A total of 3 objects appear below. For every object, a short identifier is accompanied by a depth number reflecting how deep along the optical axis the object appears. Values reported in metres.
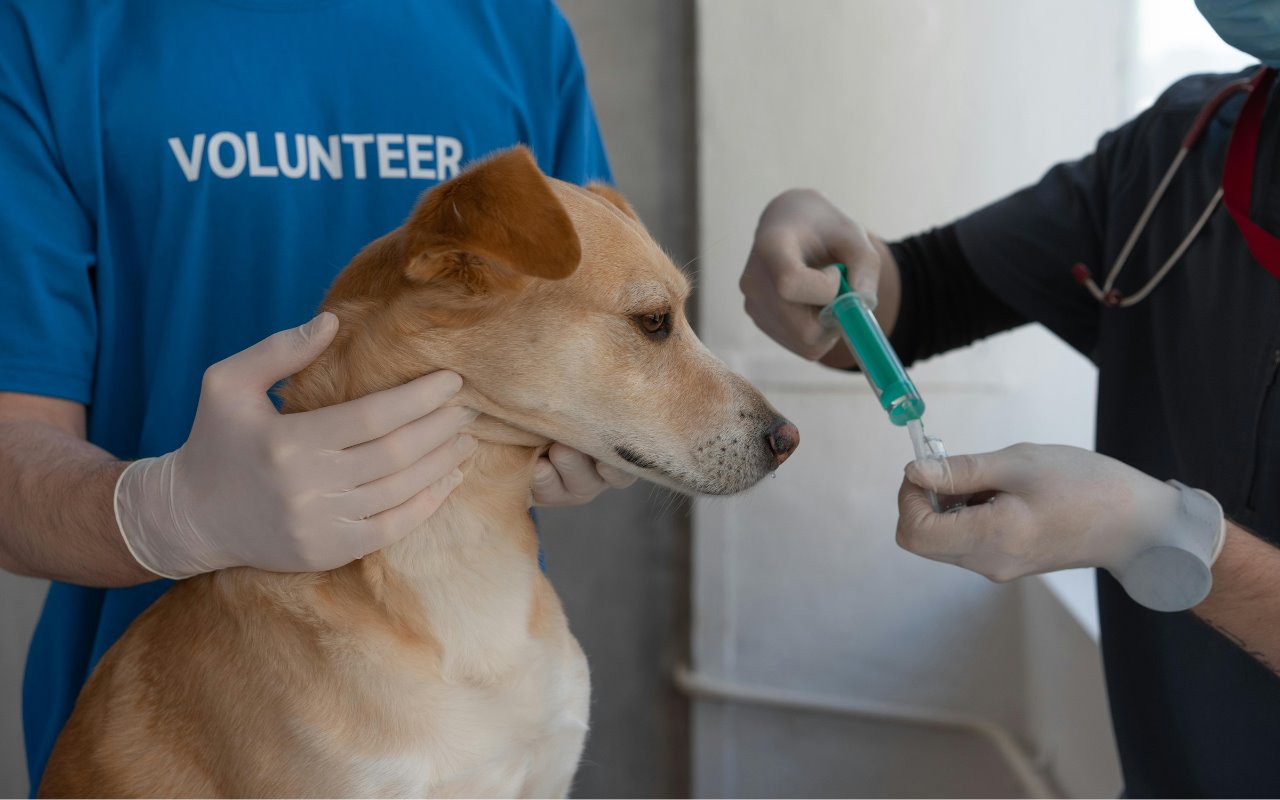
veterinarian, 0.87
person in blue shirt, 0.85
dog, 0.83
